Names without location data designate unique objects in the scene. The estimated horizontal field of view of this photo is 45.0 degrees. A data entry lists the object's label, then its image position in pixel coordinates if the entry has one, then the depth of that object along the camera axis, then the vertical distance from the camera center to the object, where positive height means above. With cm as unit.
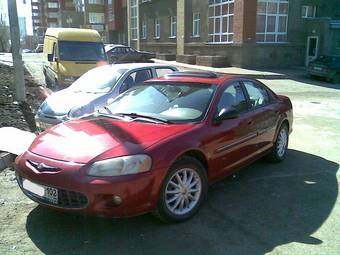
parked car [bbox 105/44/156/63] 3222 -186
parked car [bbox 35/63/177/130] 794 -123
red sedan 386 -121
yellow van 1412 -87
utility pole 1073 -57
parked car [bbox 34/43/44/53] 6878 -306
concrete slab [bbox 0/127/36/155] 651 -180
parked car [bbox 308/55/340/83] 2198 -198
